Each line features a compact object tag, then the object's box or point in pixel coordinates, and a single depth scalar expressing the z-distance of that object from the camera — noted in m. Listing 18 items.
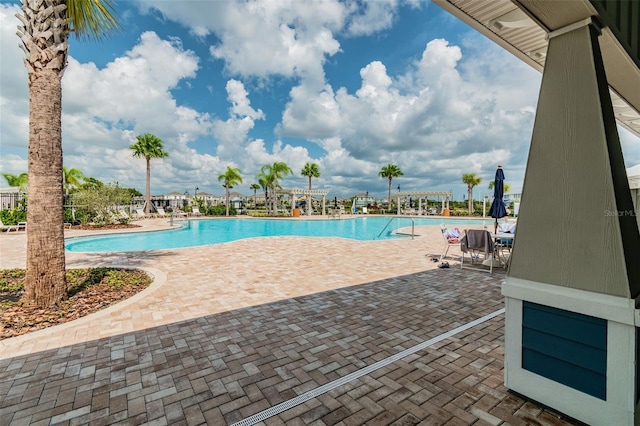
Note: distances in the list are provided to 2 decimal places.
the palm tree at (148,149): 24.70
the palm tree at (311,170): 34.19
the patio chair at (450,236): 7.75
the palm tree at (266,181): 29.75
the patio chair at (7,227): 12.82
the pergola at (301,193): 27.44
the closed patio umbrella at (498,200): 7.19
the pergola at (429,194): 28.50
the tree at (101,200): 15.77
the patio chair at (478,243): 6.00
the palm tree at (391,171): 37.47
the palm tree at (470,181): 33.38
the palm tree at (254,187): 47.35
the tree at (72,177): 25.05
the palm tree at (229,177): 29.91
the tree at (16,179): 23.19
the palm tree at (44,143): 3.77
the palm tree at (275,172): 29.03
